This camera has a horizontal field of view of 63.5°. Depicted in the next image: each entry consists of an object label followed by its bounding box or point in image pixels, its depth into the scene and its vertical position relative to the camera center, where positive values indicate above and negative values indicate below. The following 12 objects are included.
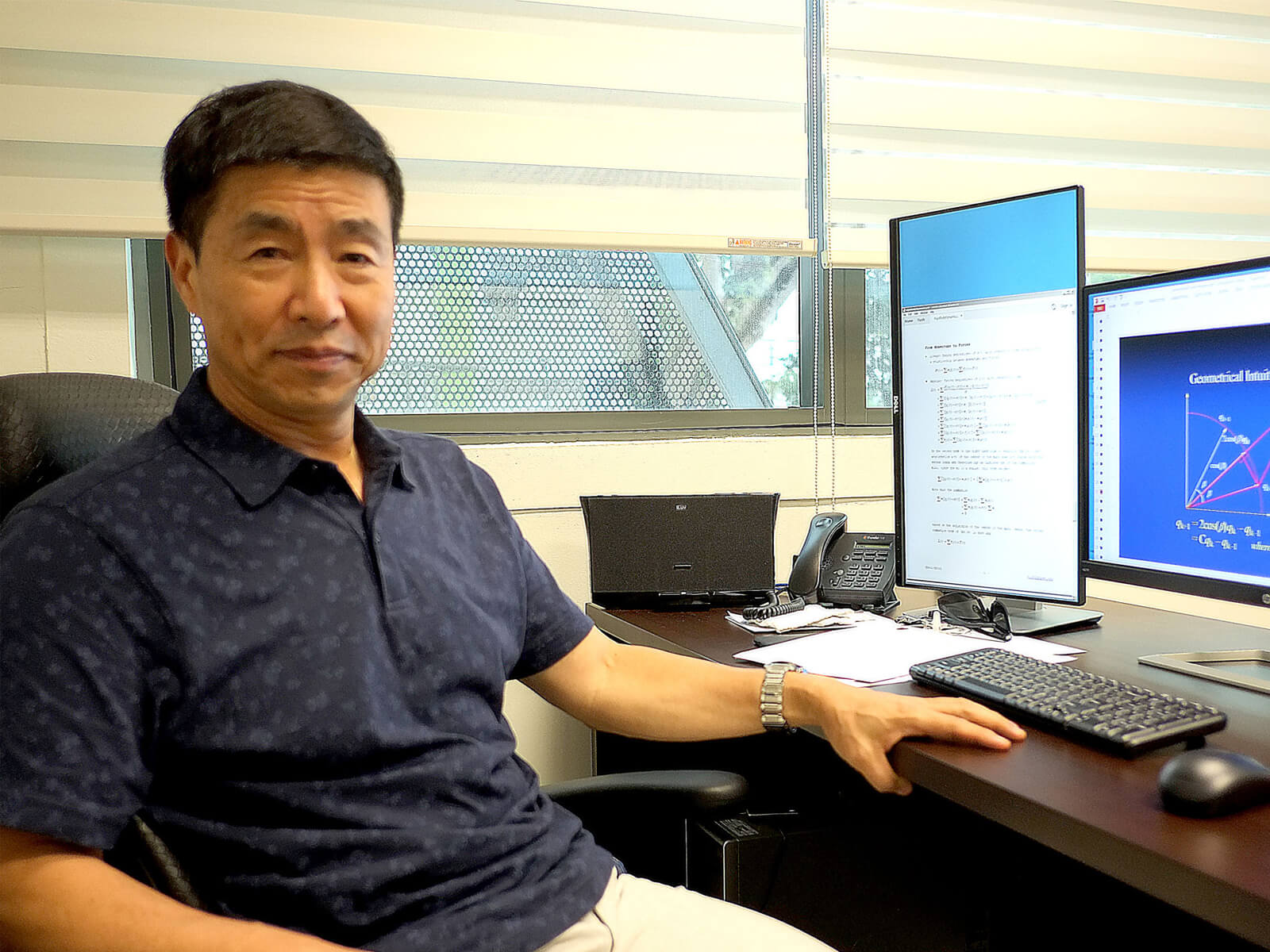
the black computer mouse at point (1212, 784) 0.80 -0.28
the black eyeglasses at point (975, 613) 1.48 -0.28
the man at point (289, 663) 0.82 -0.20
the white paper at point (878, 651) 1.28 -0.30
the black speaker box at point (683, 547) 1.82 -0.20
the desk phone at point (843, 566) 1.76 -0.24
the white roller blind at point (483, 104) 1.80 +0.65
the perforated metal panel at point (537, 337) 2.23 +0.22
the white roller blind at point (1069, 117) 2.25 +0.72
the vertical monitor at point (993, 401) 1.52 +0.04
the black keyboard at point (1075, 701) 0.96 -0.28
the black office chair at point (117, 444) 1.06 -0.02
